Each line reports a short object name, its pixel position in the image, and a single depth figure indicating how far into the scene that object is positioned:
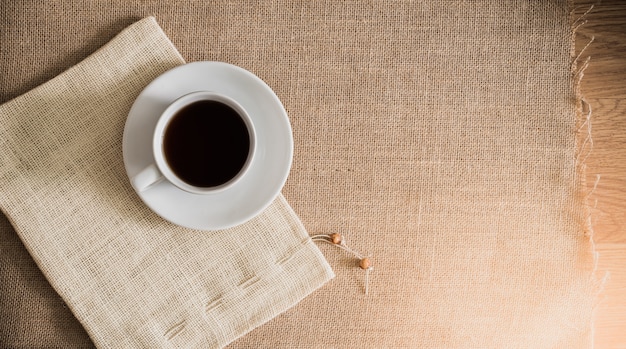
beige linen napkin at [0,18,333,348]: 0.78
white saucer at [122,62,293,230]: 0.74
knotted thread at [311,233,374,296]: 0.82
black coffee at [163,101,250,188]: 0.72
